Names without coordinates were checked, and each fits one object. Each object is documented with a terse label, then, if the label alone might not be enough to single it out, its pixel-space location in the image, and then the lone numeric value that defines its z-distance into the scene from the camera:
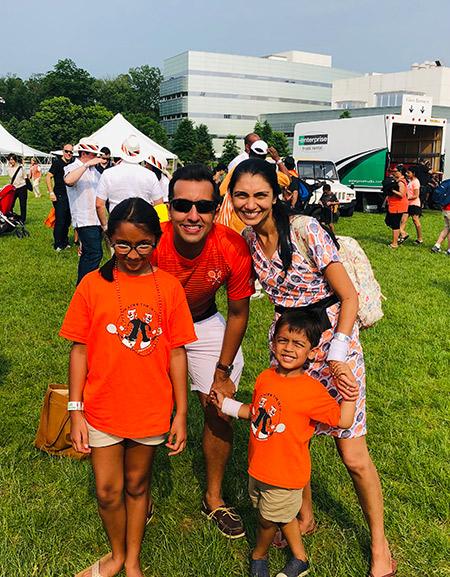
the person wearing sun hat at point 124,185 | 5.97
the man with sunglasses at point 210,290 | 2.50
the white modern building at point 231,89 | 86.50
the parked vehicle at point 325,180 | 17.12
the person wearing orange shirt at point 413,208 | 12.57
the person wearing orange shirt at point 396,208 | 12.12
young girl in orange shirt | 2.26
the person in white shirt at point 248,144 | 6.49
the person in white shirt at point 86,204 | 7.02
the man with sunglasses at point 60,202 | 10.55
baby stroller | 12.29
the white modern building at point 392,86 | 70.38
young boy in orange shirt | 2.33
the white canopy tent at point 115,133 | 17.11
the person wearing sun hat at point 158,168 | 8.78
